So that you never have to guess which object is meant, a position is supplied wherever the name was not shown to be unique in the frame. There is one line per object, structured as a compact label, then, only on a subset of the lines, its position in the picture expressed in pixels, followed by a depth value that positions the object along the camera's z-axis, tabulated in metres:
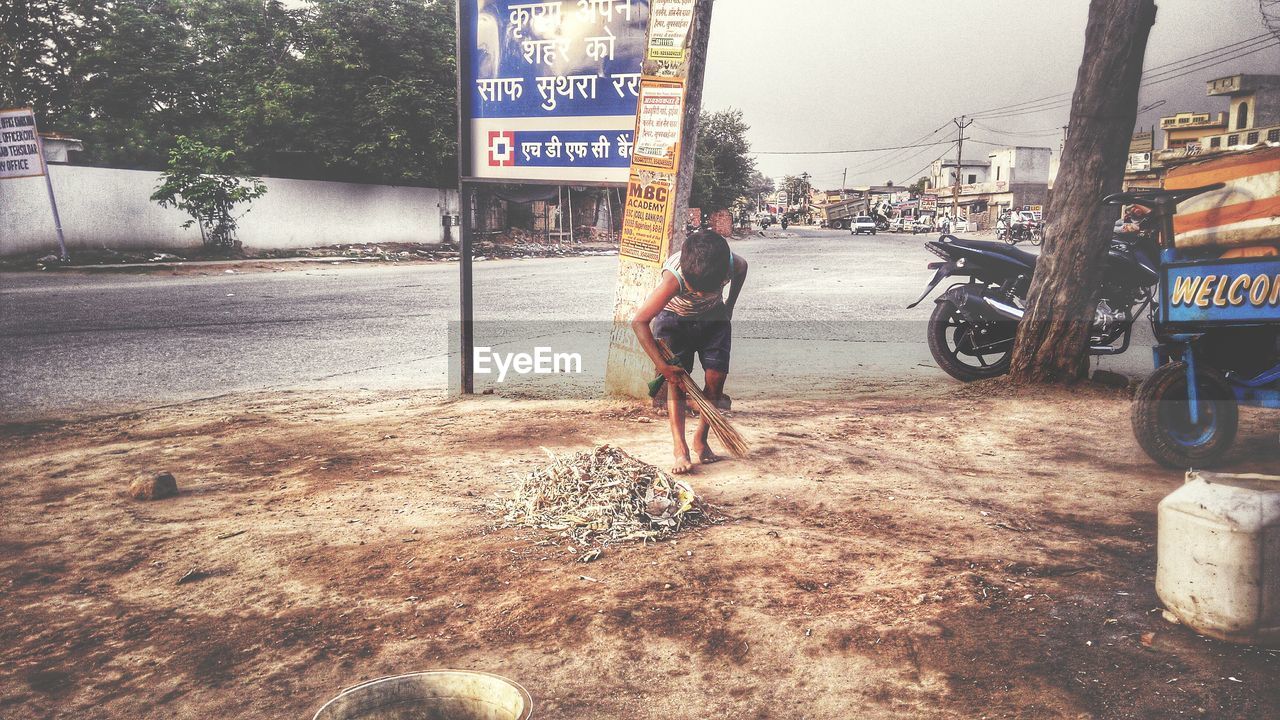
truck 83.69
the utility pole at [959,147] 63.17
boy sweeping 4.24
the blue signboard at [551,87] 6.05
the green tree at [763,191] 120.50
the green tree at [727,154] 53.94
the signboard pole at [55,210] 18.36
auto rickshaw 4.00
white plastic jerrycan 2.47
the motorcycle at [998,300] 6.70
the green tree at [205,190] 21.02
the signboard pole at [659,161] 5.69
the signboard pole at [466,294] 6.68
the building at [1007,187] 66.94
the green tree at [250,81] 26.64
